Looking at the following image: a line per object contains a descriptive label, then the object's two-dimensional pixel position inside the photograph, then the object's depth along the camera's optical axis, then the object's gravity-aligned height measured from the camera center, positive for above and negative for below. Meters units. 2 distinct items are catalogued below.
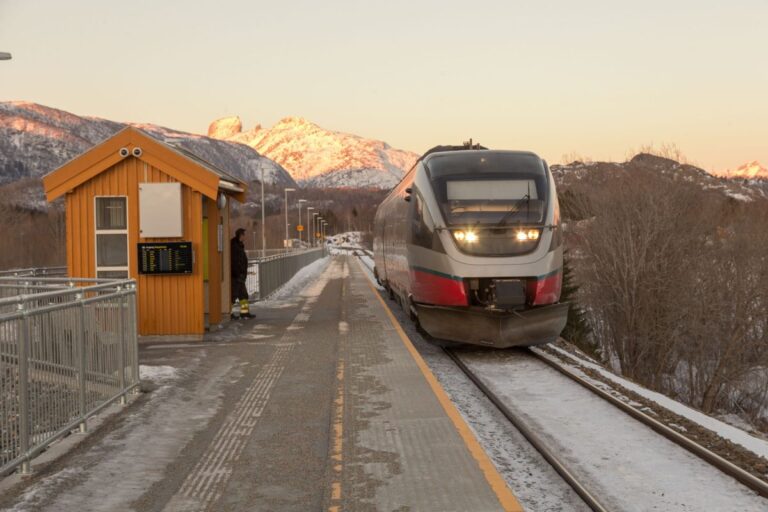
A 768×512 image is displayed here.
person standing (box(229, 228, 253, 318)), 16.44 -0.51
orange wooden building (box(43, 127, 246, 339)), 12.70 +0.56
